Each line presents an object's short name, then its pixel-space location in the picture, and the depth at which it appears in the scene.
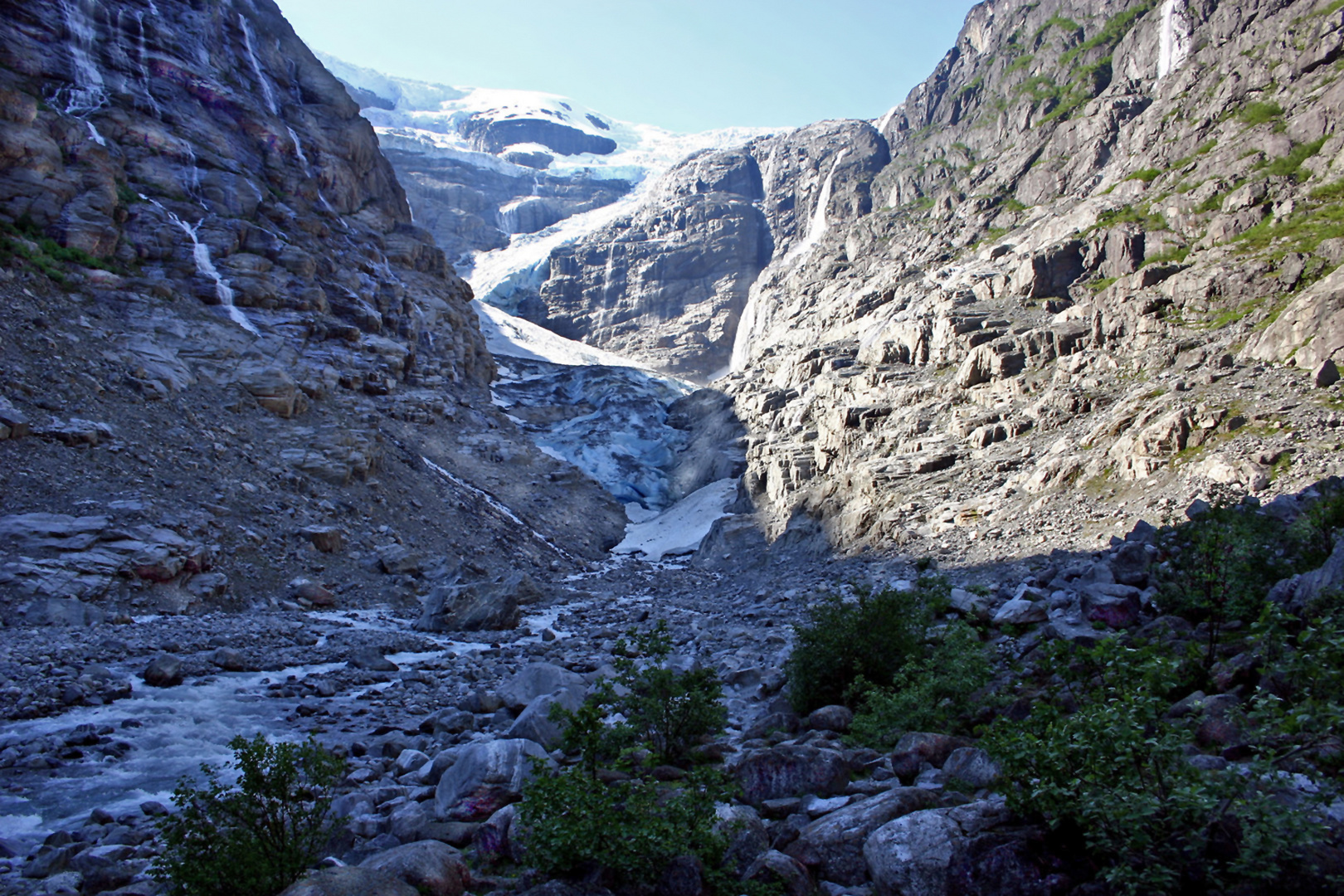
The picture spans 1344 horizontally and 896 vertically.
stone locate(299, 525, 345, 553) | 21.89
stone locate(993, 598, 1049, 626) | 10.58
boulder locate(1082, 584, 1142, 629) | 9.08
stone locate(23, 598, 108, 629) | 13.29
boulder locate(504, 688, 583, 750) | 8.23
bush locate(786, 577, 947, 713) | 9.27
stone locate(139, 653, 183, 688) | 10.91
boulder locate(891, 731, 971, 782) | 6.39
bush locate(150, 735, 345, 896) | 4.49
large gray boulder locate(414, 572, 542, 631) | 18.66
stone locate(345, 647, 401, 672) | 13.29
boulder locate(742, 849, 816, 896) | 4.66
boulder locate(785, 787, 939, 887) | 4.87
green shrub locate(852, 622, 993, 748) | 7.37
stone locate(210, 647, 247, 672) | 12.21
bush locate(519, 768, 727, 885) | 4.71
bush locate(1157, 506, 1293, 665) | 7.58
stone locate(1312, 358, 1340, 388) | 19.52
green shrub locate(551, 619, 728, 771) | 7.73
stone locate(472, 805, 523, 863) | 5.58
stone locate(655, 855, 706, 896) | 4.69
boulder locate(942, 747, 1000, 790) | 5.57
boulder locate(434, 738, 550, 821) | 6.48
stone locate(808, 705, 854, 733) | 8.20
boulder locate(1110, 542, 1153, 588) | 10.52
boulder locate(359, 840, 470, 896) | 4.95
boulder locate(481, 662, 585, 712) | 10.33
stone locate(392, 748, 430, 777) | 8.02
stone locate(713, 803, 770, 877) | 5.09
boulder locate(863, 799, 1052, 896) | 4.24
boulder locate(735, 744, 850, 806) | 6.27
